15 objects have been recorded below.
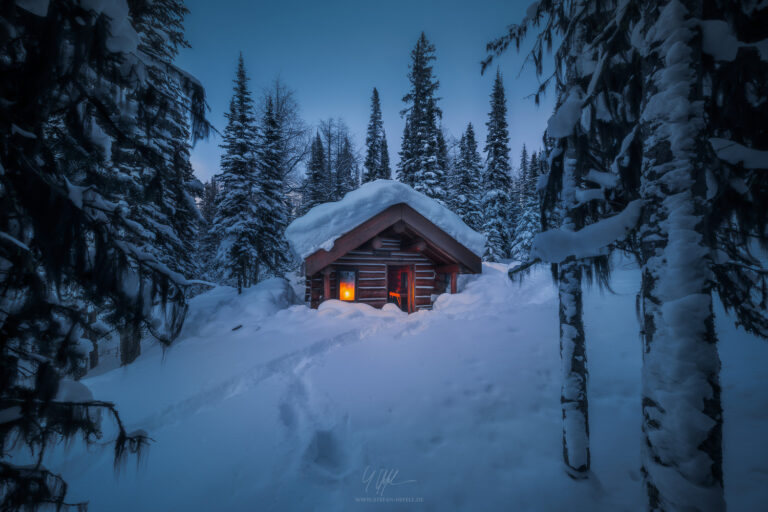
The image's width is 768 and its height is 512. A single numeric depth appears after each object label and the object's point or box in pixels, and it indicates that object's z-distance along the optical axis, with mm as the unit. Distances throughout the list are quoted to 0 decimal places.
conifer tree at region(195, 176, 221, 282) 23547
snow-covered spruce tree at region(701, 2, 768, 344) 1715
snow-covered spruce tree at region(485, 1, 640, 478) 2639
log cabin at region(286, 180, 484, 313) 8461
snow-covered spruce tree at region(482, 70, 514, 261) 23109
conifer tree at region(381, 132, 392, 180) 27175
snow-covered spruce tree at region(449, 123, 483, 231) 24328
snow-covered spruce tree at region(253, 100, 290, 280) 14859
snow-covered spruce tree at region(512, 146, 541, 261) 23984
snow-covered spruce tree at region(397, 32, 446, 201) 20203
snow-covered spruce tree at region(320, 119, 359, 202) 26544
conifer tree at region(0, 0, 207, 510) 1583
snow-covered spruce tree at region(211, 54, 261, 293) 14148
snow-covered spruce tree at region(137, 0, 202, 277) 2195
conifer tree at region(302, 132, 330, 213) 23641
